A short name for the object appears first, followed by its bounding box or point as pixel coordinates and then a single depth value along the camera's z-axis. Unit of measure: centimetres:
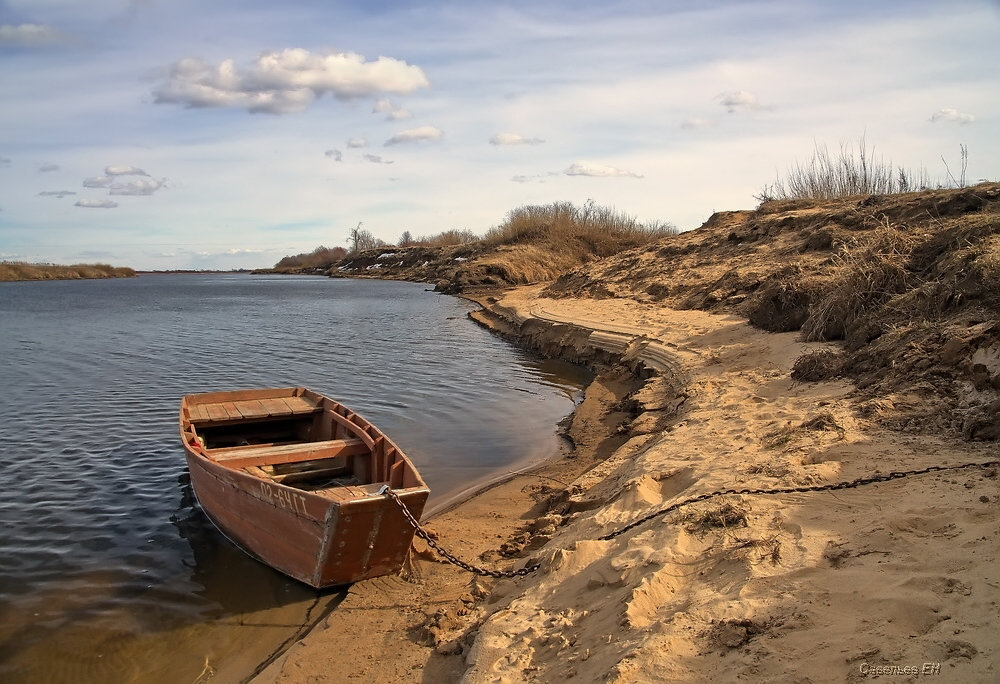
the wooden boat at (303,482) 530
